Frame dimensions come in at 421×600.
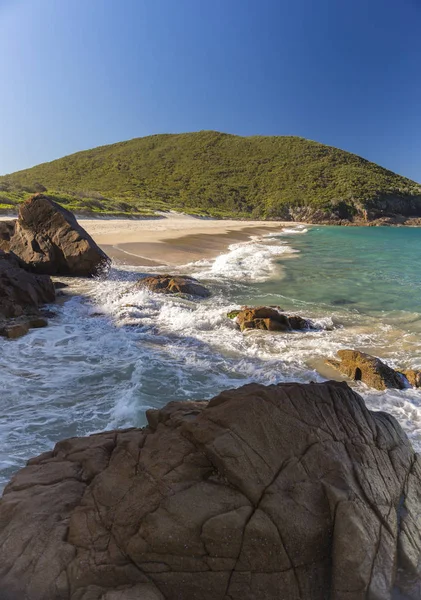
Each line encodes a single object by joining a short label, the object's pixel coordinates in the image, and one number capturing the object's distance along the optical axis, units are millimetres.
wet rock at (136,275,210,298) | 14344
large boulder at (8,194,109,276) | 16250
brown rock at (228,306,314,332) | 10914
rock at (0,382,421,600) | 2984
